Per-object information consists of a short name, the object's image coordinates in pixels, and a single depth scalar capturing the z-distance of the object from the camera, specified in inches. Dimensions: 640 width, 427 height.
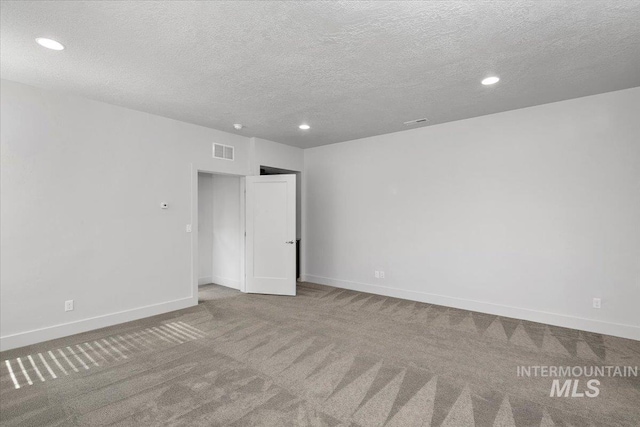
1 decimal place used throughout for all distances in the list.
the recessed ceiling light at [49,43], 96.6
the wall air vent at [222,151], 200.5
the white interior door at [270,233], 216.5
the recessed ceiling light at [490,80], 126.3
